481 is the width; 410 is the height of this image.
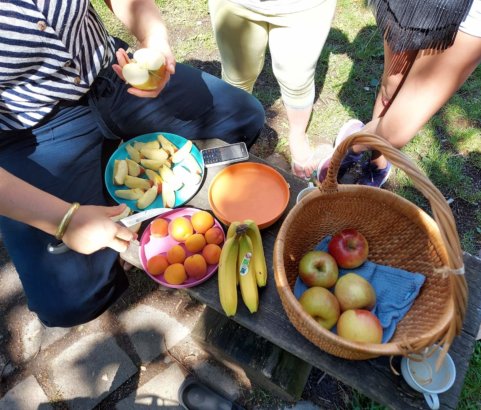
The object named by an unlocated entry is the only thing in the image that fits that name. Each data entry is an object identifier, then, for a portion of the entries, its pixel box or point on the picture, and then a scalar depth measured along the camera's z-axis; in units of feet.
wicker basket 3.33
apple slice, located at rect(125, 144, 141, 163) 6.14
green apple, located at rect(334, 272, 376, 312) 4.52
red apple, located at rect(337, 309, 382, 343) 4.12
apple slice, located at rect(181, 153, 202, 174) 5.97
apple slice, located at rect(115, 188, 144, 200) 5.76
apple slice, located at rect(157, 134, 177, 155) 6.16
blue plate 5.75
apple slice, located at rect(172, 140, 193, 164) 6.13
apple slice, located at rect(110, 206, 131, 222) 5.13
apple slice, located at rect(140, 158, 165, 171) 6.04
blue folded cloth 4.55
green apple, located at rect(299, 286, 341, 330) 4.35
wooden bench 4.33
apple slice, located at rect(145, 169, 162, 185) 5.86
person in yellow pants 6.42
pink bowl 5.08
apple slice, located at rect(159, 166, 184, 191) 5.82
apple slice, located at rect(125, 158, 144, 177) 5.98
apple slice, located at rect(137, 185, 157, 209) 5.68
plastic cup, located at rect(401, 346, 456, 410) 4.19
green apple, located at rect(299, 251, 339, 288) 4.72
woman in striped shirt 4.84
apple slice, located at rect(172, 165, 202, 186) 5.91
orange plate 5.56
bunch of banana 4.68
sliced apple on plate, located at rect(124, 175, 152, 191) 5.87
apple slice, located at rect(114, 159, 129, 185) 5.87
